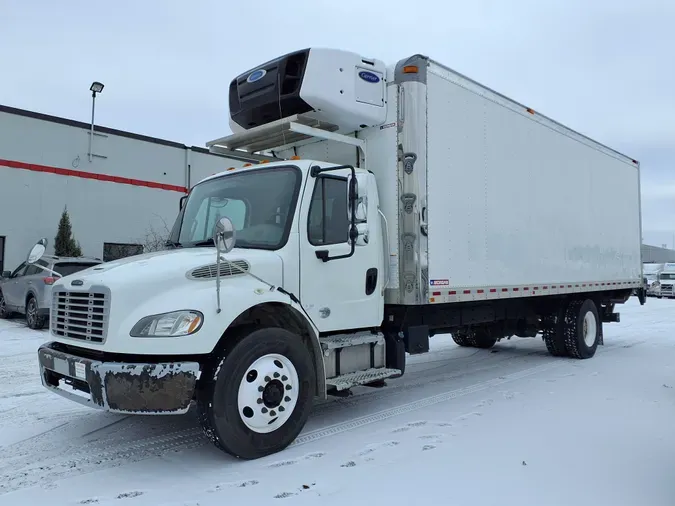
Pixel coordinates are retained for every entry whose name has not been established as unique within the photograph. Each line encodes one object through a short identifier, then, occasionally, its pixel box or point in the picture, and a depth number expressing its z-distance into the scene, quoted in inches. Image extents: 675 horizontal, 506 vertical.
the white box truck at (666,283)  1224.3
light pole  716.0
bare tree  731.4
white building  662.5
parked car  477.1
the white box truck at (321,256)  170.1
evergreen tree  668.7
